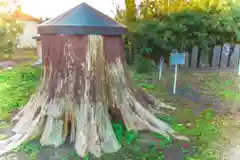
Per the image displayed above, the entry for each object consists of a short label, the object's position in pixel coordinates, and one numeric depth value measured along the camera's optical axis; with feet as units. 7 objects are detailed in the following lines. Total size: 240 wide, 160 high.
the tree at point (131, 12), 44.55
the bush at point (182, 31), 38.63
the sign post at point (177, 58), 24.56
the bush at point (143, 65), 37.96
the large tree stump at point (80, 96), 13.73
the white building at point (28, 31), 87.04
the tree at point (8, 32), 53.83
